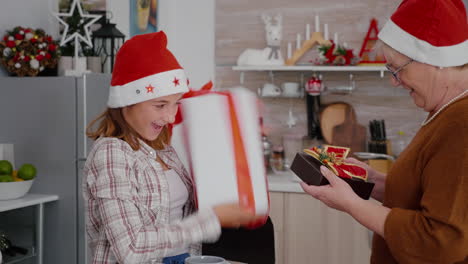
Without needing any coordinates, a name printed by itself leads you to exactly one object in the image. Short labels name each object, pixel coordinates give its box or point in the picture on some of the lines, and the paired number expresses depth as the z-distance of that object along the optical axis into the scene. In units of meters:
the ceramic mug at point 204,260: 1.31
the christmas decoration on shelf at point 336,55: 3.39
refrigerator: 2.73
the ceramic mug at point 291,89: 3.58
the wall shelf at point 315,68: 3.35
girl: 1.39
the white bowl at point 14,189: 2.53
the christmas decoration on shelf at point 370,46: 3.46
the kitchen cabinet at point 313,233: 3.11
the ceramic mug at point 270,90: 3.61
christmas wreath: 2.85
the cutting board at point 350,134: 3.52
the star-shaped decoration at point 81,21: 2.90
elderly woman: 1.26
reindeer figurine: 3.55
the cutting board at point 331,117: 3.56
